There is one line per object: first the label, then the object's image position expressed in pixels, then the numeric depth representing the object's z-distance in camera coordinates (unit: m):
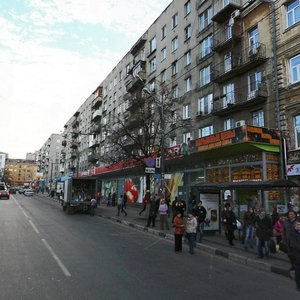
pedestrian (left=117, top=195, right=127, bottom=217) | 27.19
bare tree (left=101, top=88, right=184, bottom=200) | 23.98
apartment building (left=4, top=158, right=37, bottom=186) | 185.50
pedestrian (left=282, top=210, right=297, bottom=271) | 7.76
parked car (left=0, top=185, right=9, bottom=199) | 51.59
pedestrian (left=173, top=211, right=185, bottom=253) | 12.54
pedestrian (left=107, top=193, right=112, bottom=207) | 40.28
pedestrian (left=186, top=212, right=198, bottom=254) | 12.45
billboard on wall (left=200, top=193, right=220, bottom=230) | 16.38
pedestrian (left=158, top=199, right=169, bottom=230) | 18.47
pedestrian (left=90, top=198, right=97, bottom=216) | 28.45
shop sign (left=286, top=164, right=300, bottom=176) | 19.28
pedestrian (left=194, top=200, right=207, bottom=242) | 15.12
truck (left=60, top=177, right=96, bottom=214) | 29.45
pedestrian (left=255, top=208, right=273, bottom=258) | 11.25
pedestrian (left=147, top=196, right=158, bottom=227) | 19.81
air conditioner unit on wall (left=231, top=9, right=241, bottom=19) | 25.14
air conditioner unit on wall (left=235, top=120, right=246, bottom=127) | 24.09
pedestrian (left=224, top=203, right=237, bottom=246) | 13.79
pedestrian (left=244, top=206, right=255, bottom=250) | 12.82
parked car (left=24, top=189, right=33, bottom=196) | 73.21
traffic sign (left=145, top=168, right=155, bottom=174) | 20.31
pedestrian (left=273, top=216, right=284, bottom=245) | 12.71
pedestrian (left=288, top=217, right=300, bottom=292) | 7.43
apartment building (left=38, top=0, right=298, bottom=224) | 20.69
